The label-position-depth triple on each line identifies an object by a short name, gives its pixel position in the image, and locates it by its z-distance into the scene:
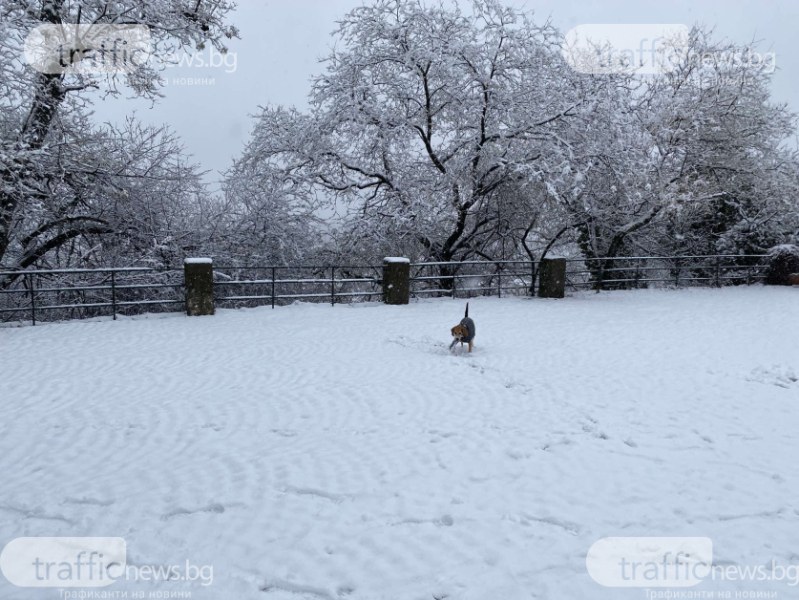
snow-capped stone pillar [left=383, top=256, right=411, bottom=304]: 14.03
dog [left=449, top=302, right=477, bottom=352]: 9.05
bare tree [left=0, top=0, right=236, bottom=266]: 10.29
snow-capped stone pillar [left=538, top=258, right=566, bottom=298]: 15.78
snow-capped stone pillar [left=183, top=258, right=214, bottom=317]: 11.84
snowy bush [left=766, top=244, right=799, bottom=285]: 18.28
